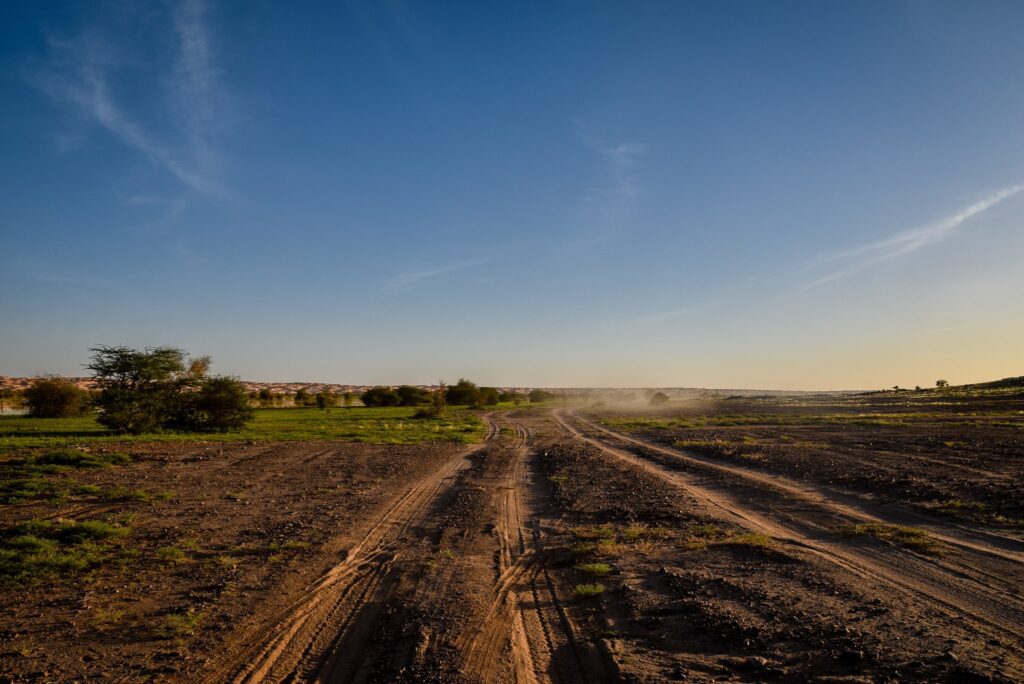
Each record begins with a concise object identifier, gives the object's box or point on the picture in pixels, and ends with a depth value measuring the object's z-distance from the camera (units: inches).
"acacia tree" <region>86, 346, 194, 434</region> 1182.9
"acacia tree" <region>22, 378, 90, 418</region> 1880.9
